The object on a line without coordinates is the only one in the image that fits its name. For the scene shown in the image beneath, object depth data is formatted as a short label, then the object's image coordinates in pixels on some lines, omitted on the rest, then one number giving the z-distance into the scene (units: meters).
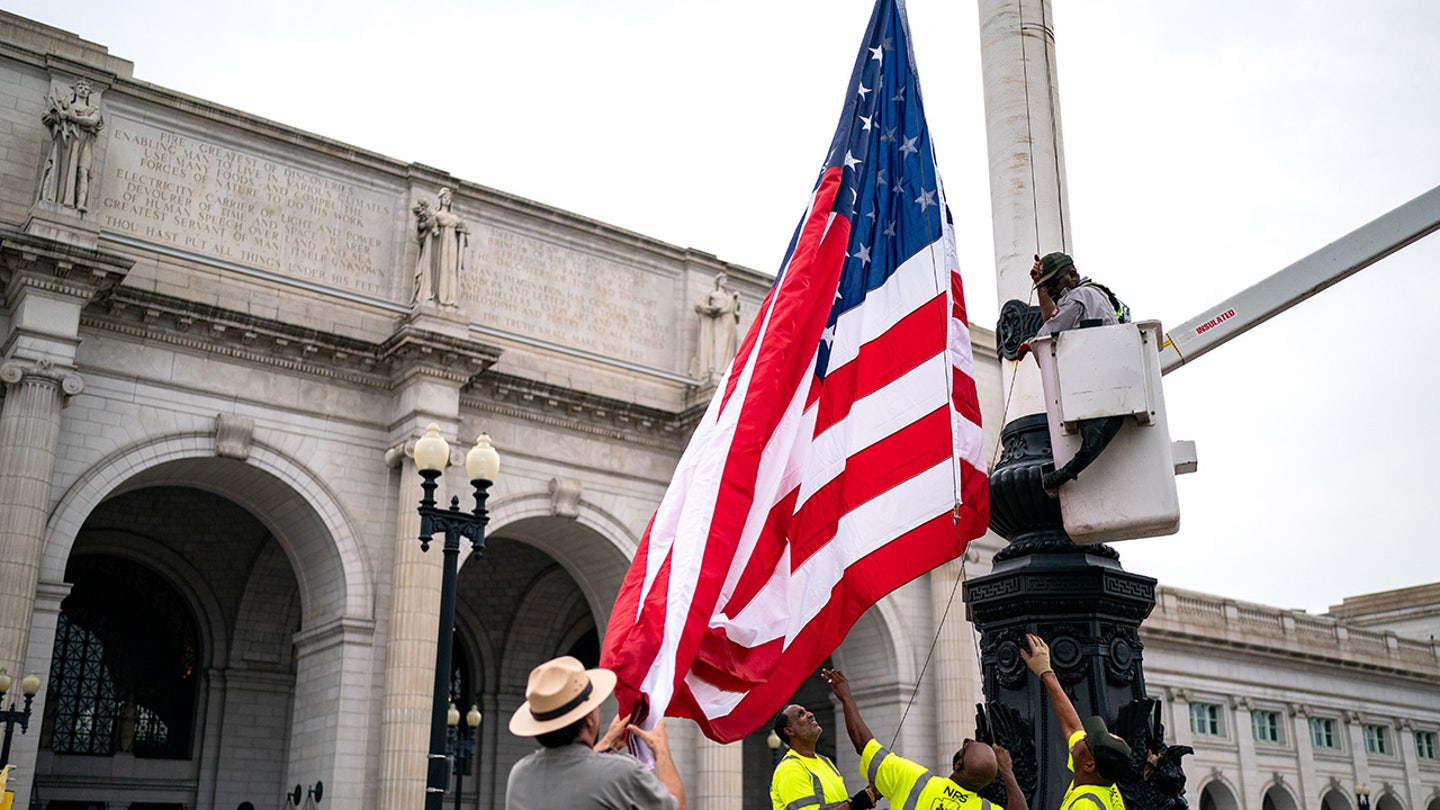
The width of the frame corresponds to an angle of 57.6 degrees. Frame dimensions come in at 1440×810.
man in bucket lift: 4.92
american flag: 6.71
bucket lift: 4.85
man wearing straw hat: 4.56
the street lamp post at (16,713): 19.64
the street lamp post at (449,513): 13.15
